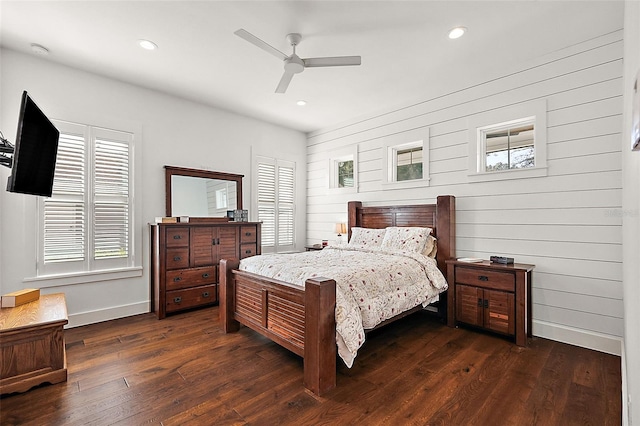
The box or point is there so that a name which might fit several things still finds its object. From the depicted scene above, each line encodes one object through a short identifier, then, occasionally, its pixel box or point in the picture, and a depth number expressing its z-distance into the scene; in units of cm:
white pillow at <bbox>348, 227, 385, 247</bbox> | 439
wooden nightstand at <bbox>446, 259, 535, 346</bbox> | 305
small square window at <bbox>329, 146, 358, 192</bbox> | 530
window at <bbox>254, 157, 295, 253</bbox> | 551
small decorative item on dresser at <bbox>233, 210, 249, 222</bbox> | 480
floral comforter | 234
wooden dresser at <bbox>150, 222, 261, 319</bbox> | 393
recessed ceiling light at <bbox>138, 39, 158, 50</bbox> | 305
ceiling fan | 269
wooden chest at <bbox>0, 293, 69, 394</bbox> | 220
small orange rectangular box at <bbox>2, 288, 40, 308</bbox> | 264
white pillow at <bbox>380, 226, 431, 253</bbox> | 390
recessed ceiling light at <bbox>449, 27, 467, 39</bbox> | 285
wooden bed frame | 224
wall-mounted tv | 221
